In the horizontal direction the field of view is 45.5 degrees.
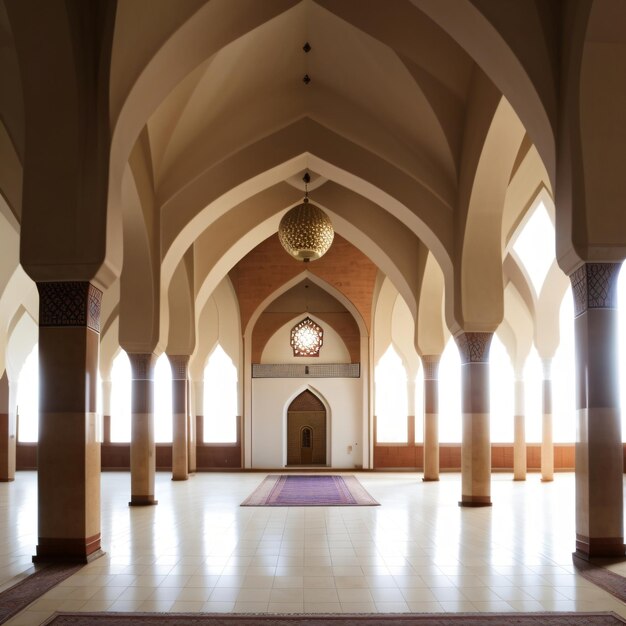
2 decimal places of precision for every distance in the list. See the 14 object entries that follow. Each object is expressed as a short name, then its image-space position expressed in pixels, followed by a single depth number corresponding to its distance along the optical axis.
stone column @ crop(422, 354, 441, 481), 12.66
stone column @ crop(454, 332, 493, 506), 8.76
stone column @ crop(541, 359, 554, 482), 12.91
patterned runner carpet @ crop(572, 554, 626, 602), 4.33
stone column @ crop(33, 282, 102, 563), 5.42
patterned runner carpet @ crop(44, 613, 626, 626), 3.77
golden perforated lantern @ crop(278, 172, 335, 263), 9.66
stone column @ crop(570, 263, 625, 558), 5.15
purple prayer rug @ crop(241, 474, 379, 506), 9.62
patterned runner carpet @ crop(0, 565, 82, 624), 4.16
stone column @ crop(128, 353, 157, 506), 9.30
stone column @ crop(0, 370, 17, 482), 13.55
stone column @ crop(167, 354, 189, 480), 12.86
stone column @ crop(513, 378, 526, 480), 13.12
